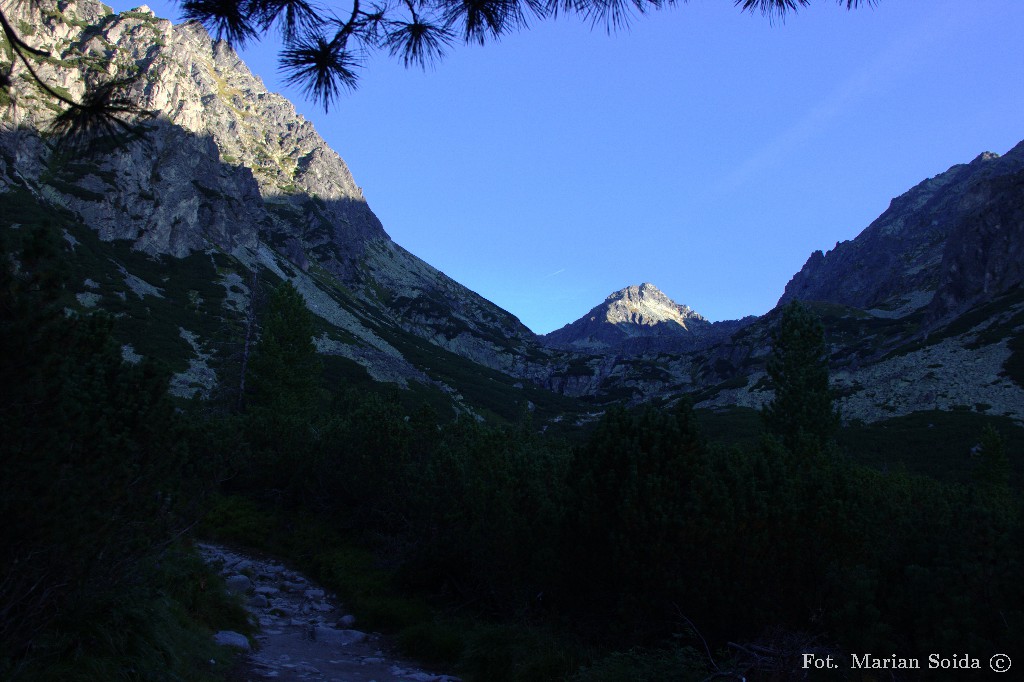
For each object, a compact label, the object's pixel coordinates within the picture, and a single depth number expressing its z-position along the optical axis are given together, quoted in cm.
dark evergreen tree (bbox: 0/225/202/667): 464
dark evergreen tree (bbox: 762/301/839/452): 2738
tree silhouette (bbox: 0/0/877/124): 521
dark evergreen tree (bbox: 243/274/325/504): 2169
